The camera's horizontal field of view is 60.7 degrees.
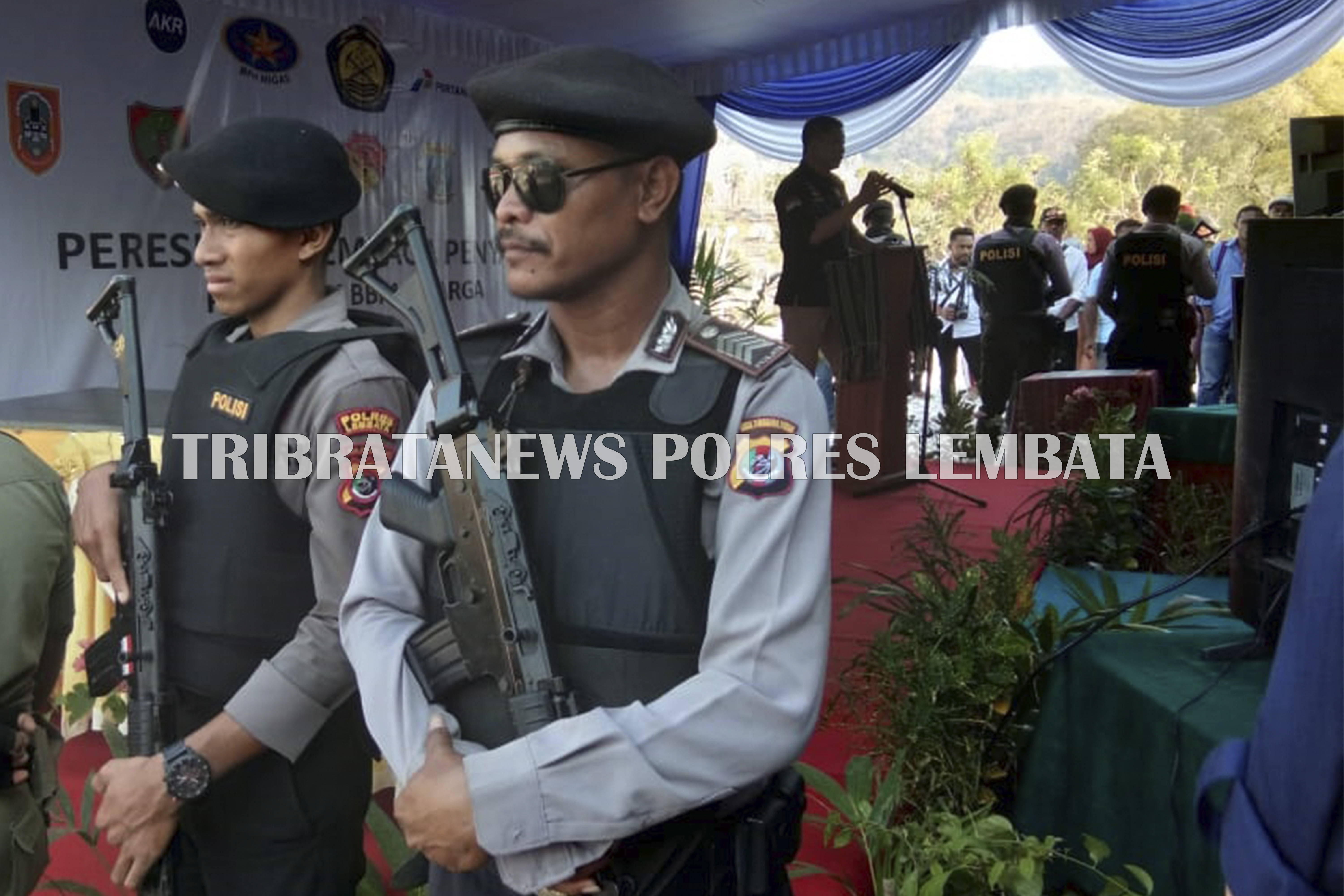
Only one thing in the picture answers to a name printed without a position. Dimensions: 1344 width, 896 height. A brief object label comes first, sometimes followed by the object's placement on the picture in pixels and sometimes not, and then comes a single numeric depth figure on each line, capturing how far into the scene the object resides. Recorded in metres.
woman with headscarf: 8.33
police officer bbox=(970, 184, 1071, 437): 6.01
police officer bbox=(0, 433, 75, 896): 1.38
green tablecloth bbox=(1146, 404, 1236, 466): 2.88
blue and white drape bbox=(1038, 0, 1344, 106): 4.43
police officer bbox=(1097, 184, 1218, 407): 5.35
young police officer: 1.35
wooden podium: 4.48
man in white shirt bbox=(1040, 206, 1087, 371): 7.88
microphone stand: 4.48
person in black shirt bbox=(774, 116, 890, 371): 4.79
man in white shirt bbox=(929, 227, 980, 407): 7.50
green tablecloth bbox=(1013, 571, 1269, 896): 1.47
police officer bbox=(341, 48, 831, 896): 0.97
